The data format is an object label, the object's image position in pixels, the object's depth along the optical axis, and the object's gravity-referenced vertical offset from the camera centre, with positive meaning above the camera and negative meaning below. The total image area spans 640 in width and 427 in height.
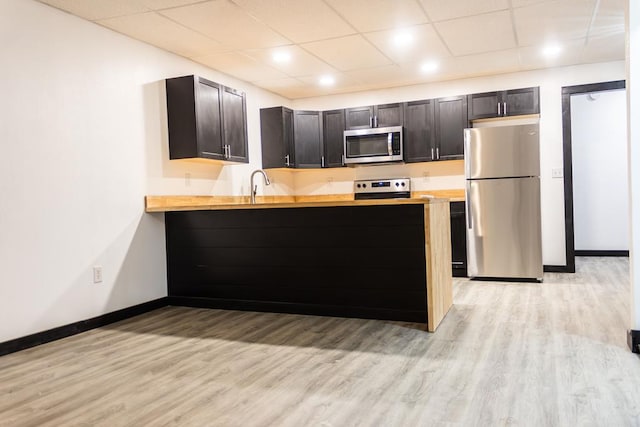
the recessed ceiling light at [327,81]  5.70 +1.51
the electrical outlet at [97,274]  3.68 -0.47
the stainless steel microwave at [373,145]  5.91 +0.73
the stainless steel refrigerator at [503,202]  5.06 -0.04
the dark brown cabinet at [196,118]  4.32 +0.85
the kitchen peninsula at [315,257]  3.42 -0.41
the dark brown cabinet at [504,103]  5.48 +1.10
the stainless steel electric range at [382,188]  6.15 +0.18
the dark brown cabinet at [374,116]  6.05 +1.12
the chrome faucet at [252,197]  4.70 +0.10
